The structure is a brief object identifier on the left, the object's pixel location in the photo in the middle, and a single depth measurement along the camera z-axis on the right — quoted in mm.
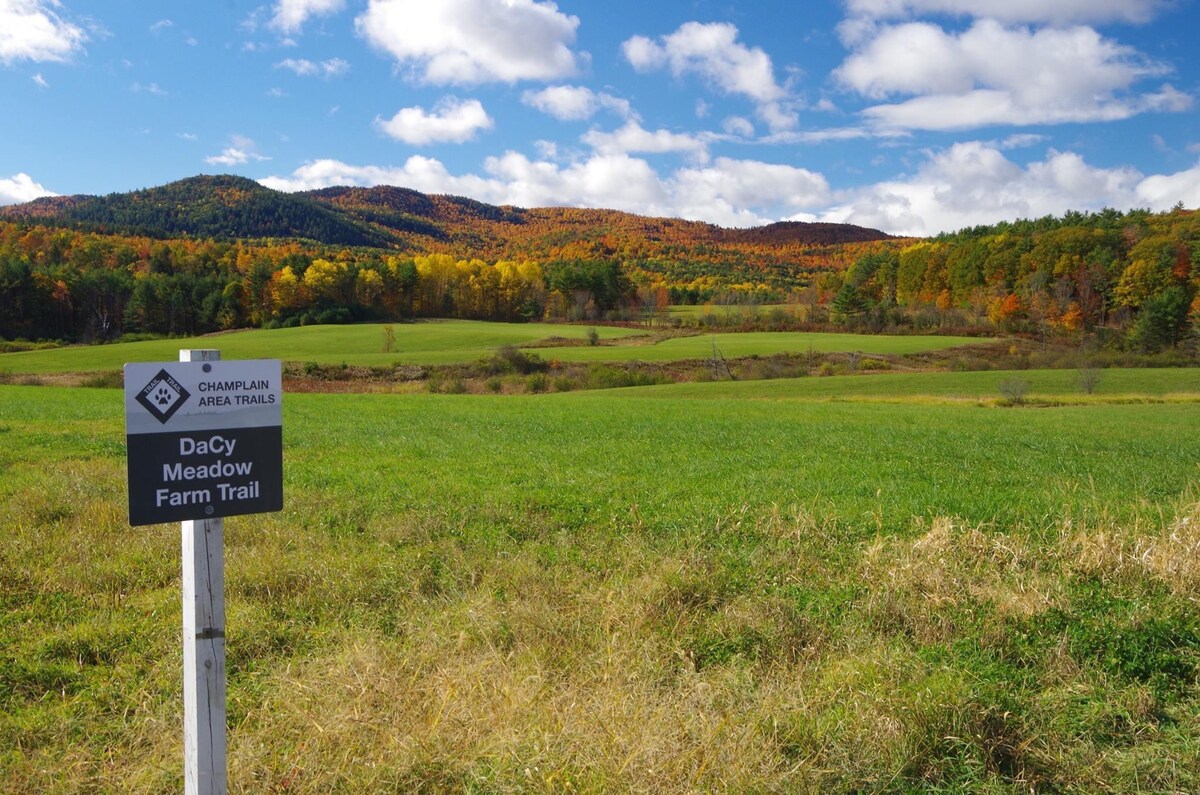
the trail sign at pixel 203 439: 3430
